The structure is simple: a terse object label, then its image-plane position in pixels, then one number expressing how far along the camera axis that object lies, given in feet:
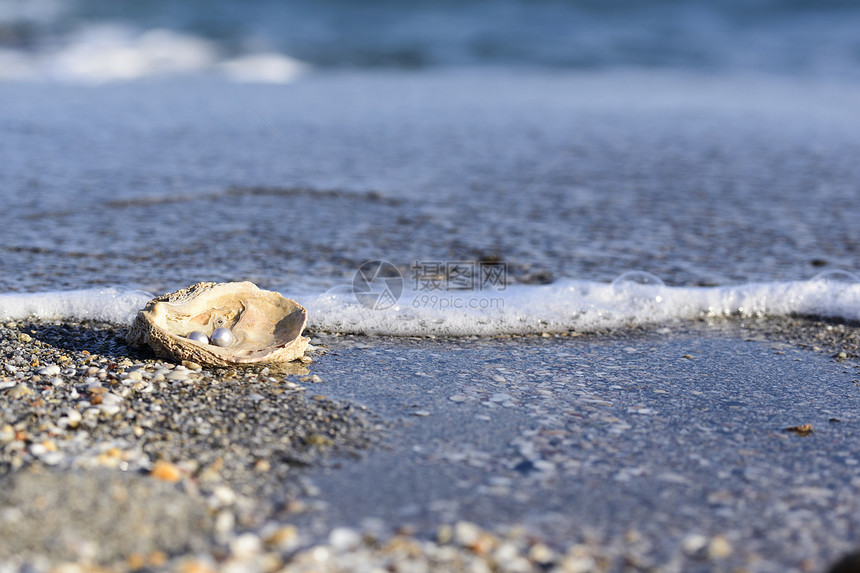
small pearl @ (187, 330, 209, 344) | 4.37
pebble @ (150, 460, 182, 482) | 4.05
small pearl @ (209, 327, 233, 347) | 4.38
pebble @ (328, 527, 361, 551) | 3.96
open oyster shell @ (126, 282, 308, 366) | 4.35
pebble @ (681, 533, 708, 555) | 3.97
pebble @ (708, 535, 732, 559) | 3.96
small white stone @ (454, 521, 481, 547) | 3.97
